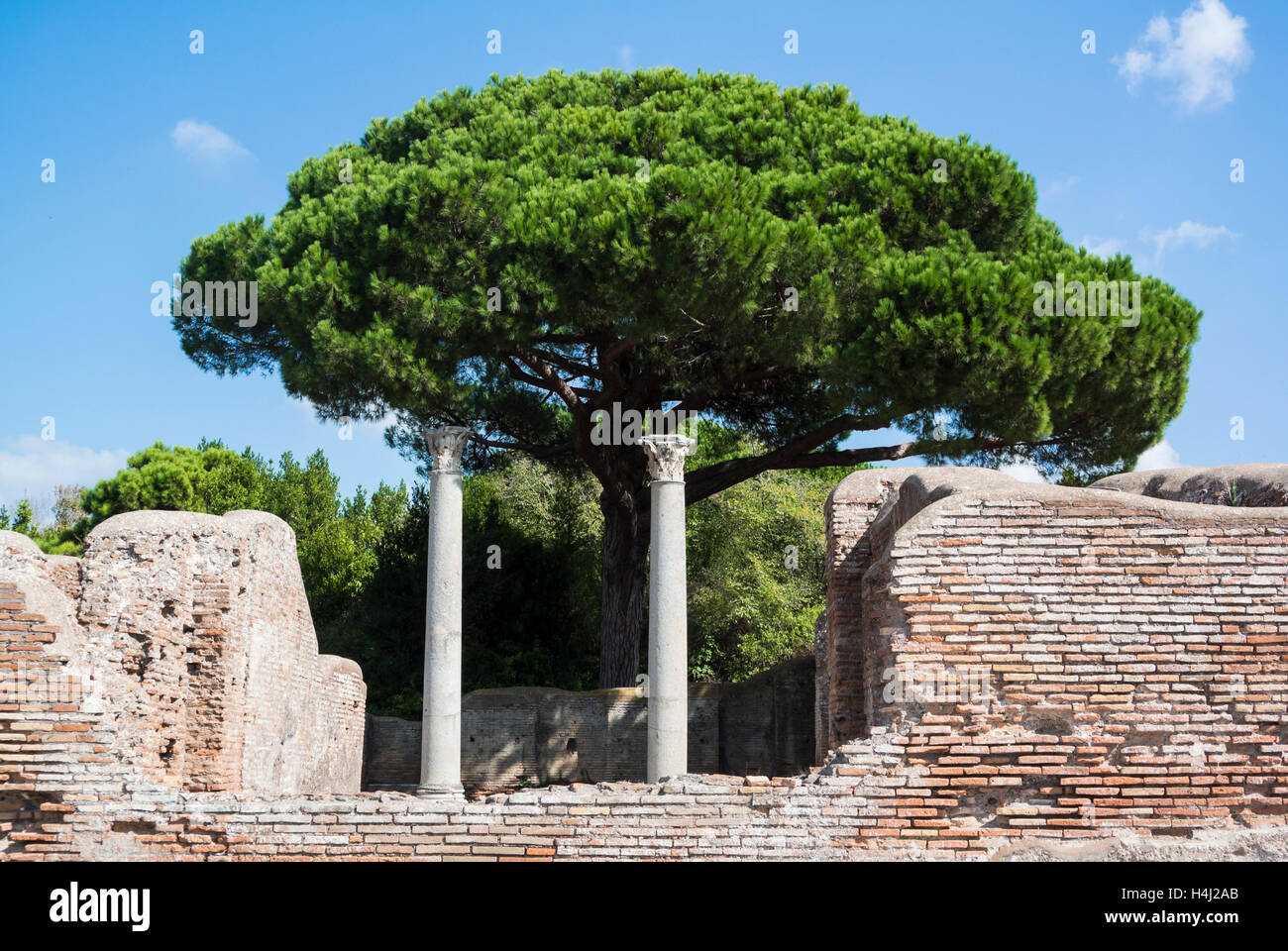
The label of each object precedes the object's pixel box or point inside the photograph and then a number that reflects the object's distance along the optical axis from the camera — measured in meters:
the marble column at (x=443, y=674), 12.06
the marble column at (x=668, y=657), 12.31
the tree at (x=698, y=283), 13.77
